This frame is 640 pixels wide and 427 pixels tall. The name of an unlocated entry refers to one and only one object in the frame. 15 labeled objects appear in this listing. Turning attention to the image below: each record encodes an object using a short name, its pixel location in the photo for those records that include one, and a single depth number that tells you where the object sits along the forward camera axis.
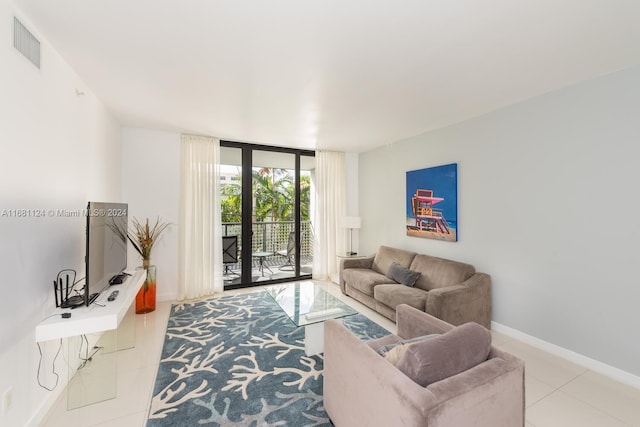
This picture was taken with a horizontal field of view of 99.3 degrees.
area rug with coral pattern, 1.91
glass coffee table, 2.71
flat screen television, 2.02
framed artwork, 3.73
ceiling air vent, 1.64
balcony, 5.29
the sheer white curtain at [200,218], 4.29
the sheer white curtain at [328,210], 5.40
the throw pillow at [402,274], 3.75
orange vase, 3.75
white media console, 1.78
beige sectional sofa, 3.02
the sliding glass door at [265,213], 4.85
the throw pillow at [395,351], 1.46
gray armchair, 1.15
